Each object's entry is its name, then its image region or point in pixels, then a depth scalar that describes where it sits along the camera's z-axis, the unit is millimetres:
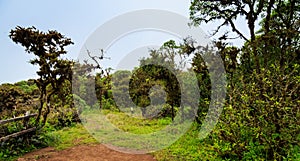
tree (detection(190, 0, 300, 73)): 10398
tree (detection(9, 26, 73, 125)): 8477
